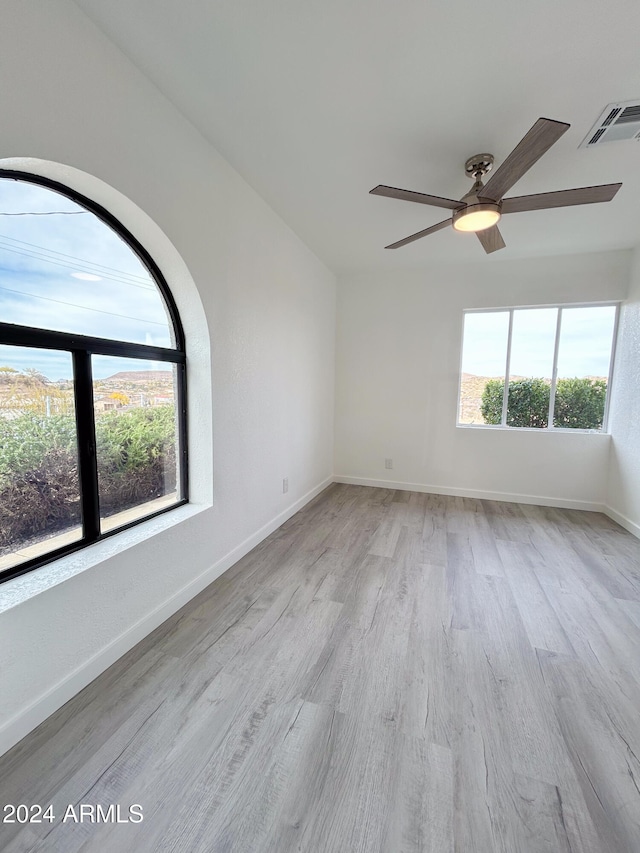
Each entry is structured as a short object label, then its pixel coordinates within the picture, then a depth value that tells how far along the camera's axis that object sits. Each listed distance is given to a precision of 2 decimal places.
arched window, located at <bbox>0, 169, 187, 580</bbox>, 1.40
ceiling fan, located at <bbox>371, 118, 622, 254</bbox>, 1.57
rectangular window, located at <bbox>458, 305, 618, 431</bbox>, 3.83
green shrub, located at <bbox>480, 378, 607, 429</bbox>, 3.88
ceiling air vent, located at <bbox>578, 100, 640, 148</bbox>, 1.79
